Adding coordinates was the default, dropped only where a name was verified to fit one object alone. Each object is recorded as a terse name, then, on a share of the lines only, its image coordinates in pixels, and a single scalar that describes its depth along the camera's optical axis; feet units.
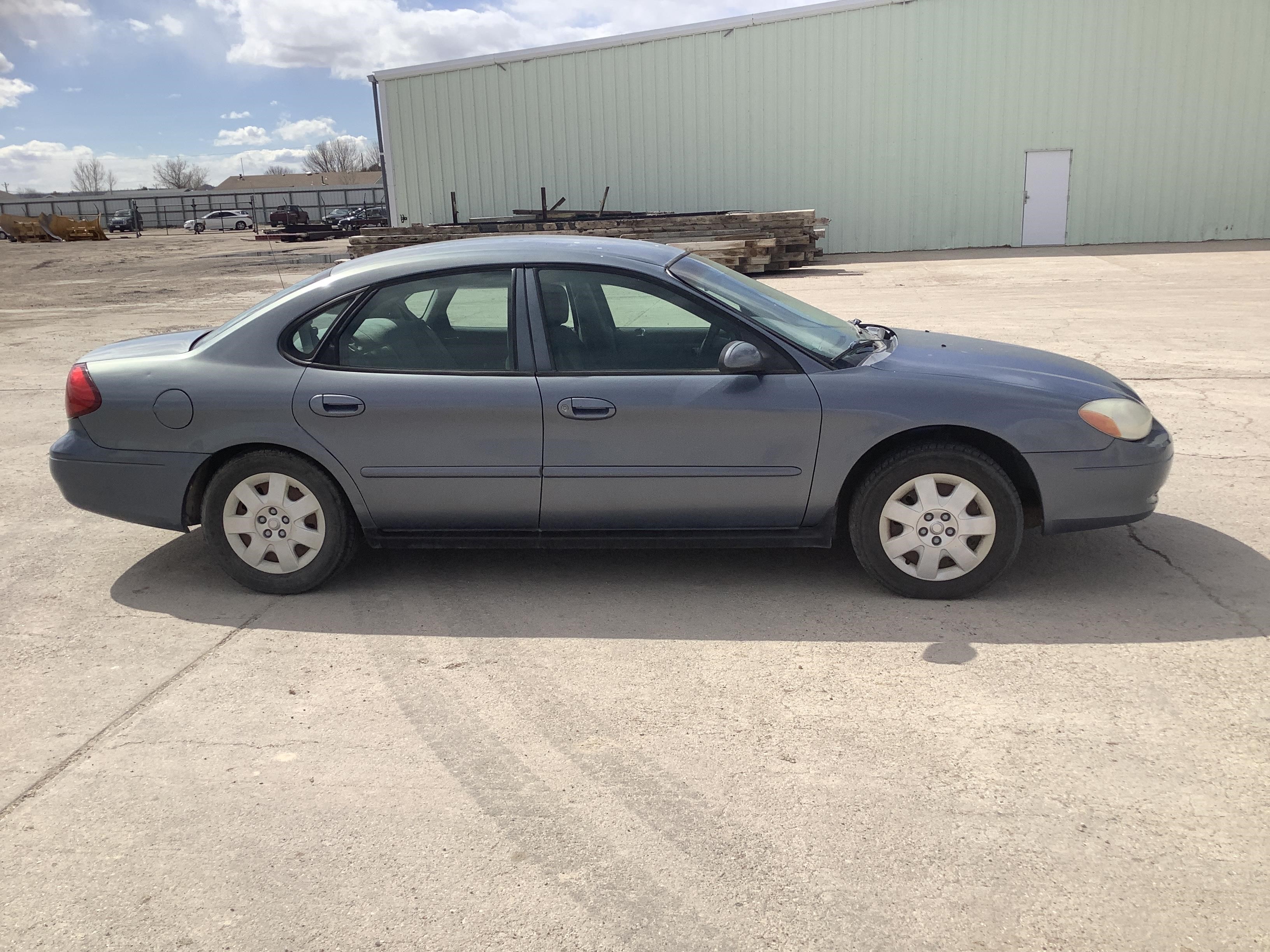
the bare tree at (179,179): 490.90
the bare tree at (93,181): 498.69
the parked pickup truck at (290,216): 179.73
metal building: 83.82
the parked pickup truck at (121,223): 223.92
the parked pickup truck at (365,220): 151.23
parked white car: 223.10
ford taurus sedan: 14.08
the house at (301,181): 381.19
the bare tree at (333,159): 485.56
